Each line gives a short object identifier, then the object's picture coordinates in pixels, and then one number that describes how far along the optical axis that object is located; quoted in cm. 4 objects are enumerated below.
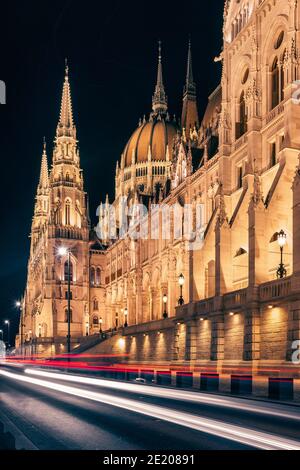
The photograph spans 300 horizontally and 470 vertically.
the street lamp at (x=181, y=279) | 4175
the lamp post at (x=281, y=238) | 2844
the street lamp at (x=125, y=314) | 7924
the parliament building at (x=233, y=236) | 3209
